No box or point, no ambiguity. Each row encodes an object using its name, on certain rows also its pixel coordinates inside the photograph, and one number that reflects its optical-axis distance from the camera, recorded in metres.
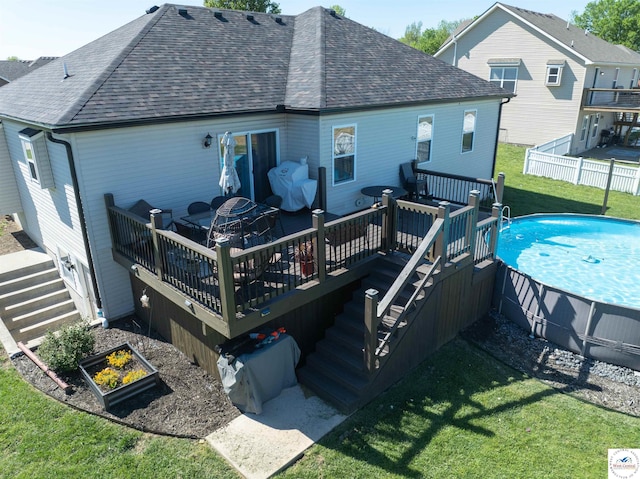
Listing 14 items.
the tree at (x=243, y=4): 38.86
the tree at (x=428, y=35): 62.46
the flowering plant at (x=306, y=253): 7.36
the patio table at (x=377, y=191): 11.21
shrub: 7.69
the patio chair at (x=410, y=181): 12.52
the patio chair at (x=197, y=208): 9.27
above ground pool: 8.15
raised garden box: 7.04
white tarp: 10.35
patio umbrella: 9.13
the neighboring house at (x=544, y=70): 25.25
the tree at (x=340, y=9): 75.61
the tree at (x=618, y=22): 57.69
